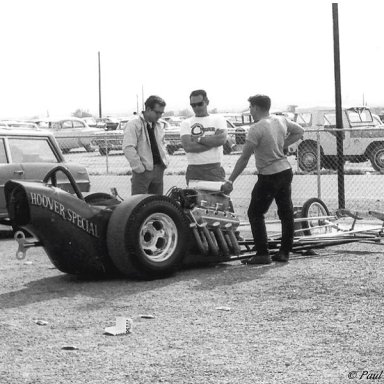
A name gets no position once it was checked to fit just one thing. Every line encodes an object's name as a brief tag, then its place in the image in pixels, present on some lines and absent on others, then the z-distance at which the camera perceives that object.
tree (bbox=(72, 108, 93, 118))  123.88
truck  24.17
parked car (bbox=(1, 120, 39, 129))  32.14
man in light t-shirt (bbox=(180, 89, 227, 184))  9.80
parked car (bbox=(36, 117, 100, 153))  45.19
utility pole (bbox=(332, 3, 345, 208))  13.75
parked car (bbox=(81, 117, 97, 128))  61.89
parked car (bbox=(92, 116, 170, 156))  33.16
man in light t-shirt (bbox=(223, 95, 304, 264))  9.29
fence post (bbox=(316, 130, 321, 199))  14.61
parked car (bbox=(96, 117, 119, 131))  55.22
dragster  8.33
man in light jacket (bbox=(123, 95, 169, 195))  10.07
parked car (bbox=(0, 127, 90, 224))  12.40
